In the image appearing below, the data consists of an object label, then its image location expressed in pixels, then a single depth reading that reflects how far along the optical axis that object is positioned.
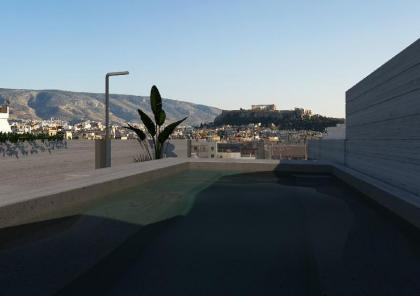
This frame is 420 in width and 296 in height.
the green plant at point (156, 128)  13.95
